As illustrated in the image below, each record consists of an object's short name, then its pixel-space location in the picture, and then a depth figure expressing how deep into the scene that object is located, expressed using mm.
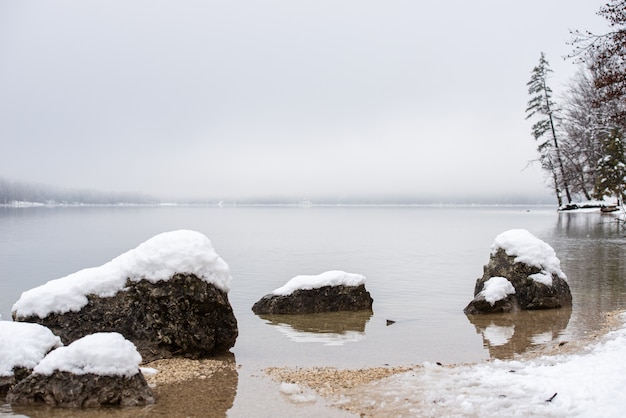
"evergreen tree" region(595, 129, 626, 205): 46438
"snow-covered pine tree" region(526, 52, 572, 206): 65438
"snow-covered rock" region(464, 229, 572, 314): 15133
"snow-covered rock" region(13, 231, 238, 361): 10602
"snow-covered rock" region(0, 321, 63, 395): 8258
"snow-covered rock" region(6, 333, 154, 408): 7605
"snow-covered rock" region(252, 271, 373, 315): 15562
